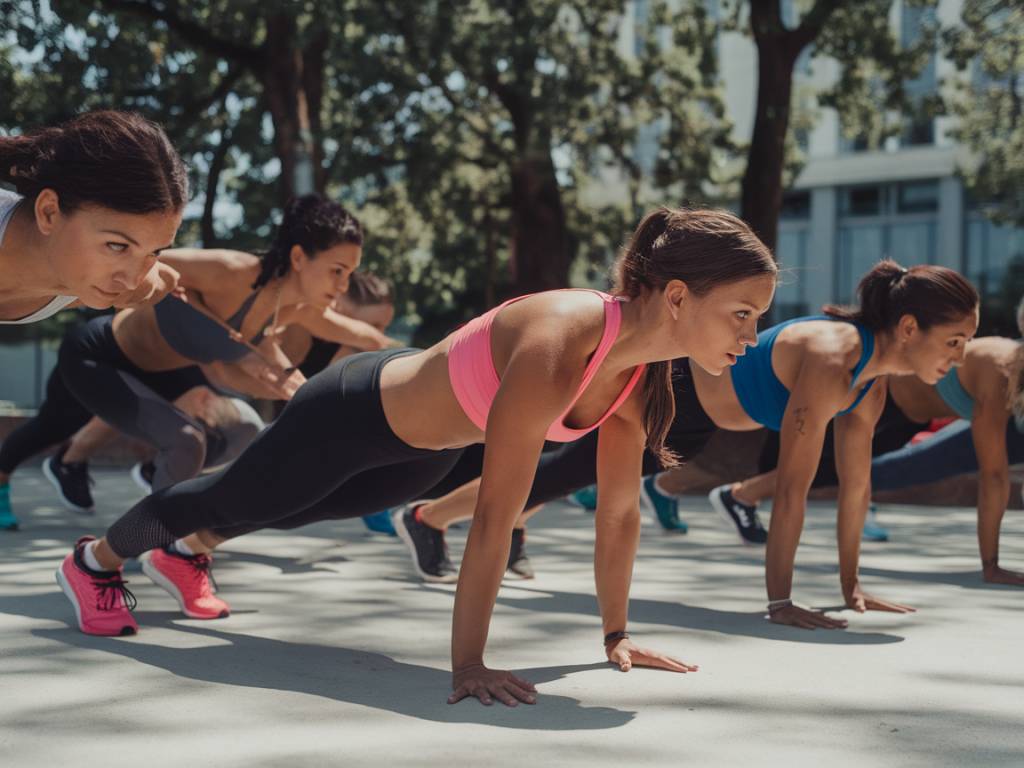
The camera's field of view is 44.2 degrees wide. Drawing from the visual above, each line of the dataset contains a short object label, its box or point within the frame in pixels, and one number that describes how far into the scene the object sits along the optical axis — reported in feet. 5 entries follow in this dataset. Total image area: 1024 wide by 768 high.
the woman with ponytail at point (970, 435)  18.17
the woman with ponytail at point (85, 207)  9.74
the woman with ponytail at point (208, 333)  17.67
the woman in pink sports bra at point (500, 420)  10.35
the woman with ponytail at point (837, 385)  14.79
